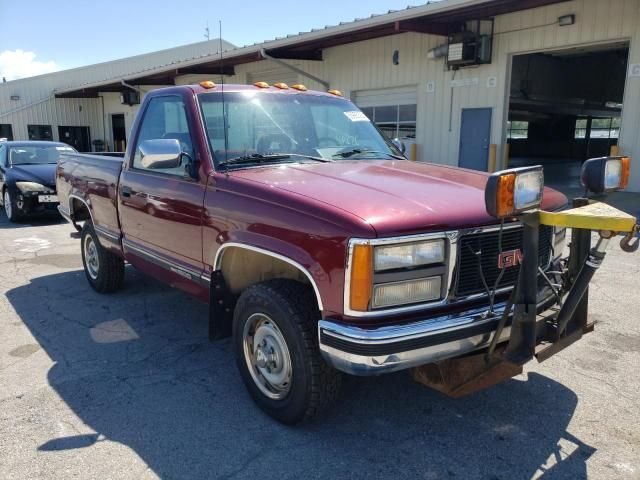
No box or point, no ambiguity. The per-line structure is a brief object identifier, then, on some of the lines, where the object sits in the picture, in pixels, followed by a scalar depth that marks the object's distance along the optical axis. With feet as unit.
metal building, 34.91
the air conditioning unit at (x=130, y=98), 83.61
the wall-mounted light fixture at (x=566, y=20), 34.88
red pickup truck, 8.06
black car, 33.37
